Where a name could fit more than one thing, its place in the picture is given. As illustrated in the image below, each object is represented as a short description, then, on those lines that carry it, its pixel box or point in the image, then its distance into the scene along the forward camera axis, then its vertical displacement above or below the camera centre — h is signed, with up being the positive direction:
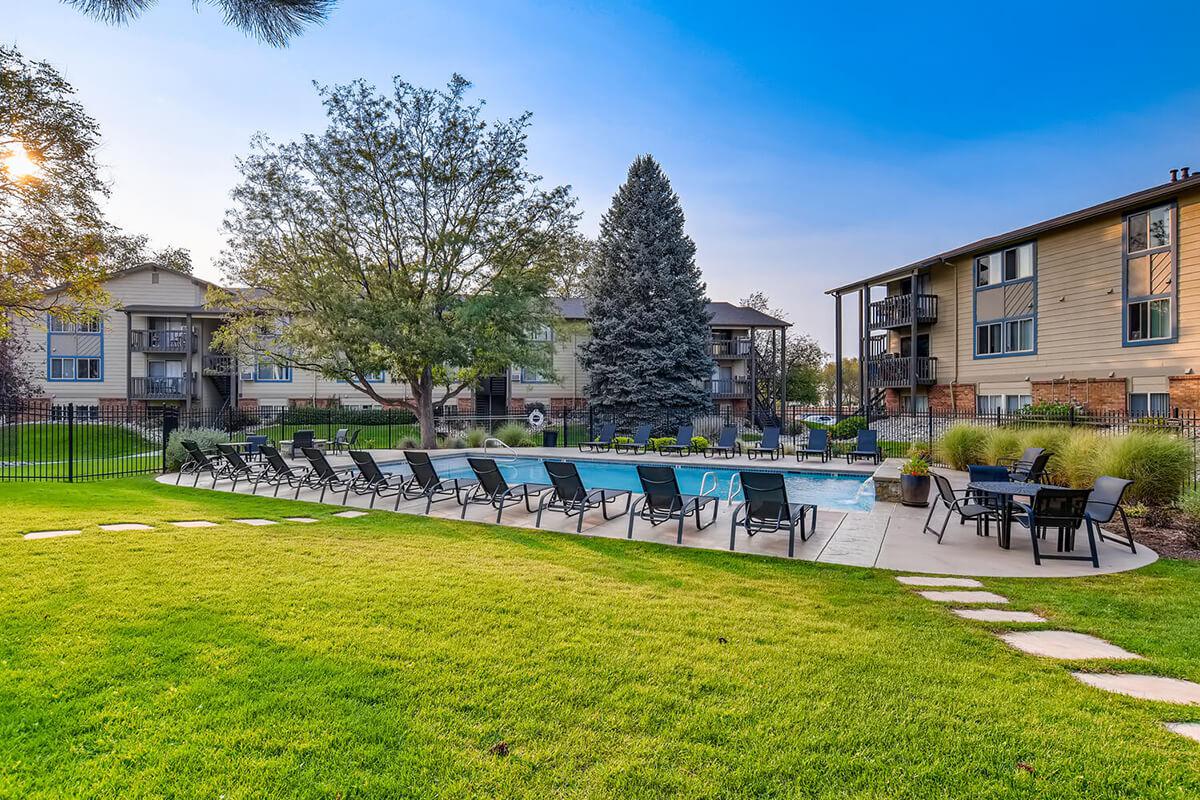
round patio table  7.03 -1.13
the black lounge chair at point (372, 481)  10.79 -1.61
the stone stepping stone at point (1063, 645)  3.95 -1.77
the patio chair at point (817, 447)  16.72 -1.40
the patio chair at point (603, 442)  20.53 -1.55
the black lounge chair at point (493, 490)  9.31 -1.55
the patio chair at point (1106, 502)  6.80 -1.25
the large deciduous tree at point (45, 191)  11.17 +4.29
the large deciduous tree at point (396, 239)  18.50 +5.51
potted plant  10.27 -1.53
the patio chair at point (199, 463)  13.28 -1.57
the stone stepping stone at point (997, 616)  4.66 -1.80
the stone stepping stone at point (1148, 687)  3.32 -1.74
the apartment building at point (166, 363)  29.59 +1.82
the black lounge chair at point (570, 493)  8.95 -1.50
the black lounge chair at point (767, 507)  7.47 -1.43
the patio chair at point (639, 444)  19.94 -1.59
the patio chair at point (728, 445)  18.98 -1.53
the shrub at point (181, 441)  14.95 -1.19
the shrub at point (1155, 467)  8.90 -1.05
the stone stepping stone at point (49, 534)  6.82 -1.67
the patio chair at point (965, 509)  7.54 -1.49
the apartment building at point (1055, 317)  17.05 +3.11
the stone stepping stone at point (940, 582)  5.68 -1.85
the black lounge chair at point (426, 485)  10.27 -1.62
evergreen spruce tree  25.25 +3.93
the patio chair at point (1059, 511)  6.47 -1.29
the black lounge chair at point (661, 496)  8.35 -1.43
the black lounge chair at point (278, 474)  11.95 -1.65
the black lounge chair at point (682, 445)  19.56 -1.59
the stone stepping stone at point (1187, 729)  2.91 -1.71
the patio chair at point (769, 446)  17.86 -1.49
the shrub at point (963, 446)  13.76 -1.13
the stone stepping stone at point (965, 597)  5.18 -1.83
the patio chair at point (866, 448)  16.03 -1.40
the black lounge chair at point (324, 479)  11.09 -1.62
